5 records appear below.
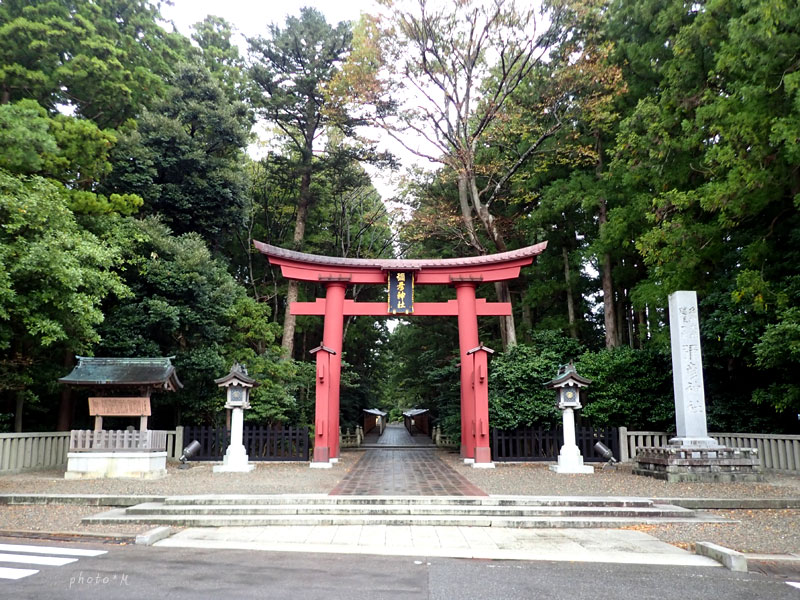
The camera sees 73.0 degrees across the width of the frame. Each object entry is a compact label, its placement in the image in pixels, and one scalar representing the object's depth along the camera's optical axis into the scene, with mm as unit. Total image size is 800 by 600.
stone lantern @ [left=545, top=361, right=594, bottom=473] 12953
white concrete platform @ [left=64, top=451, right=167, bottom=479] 12102
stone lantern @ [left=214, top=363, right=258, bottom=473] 13305
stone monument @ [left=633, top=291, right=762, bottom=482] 10578
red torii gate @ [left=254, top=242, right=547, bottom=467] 15344
